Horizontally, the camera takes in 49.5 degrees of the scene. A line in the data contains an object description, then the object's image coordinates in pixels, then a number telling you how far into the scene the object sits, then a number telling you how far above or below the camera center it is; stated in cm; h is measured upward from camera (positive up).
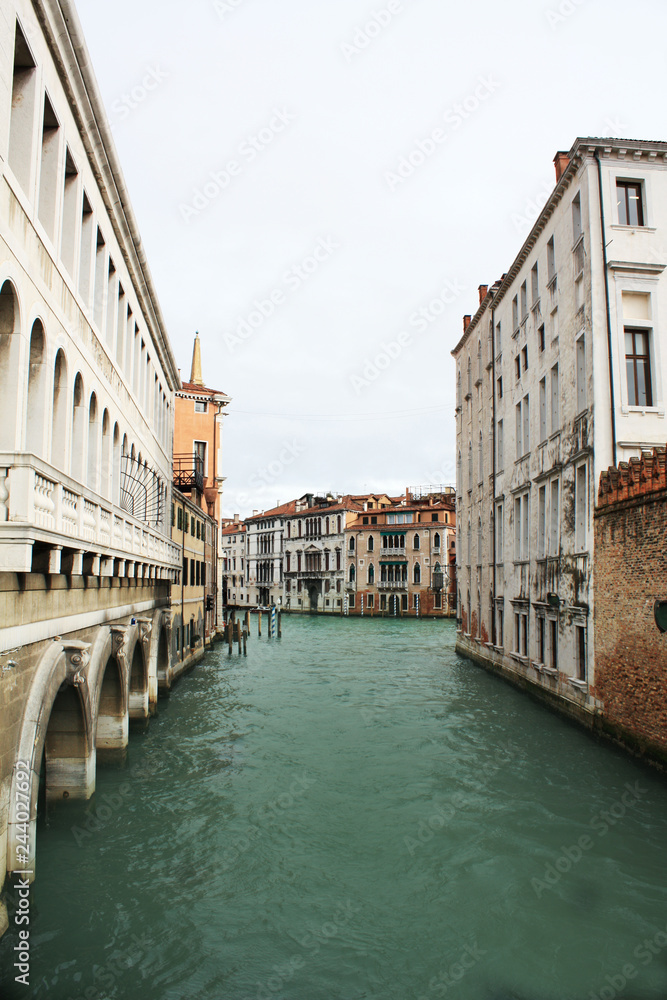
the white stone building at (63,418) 649 +194
